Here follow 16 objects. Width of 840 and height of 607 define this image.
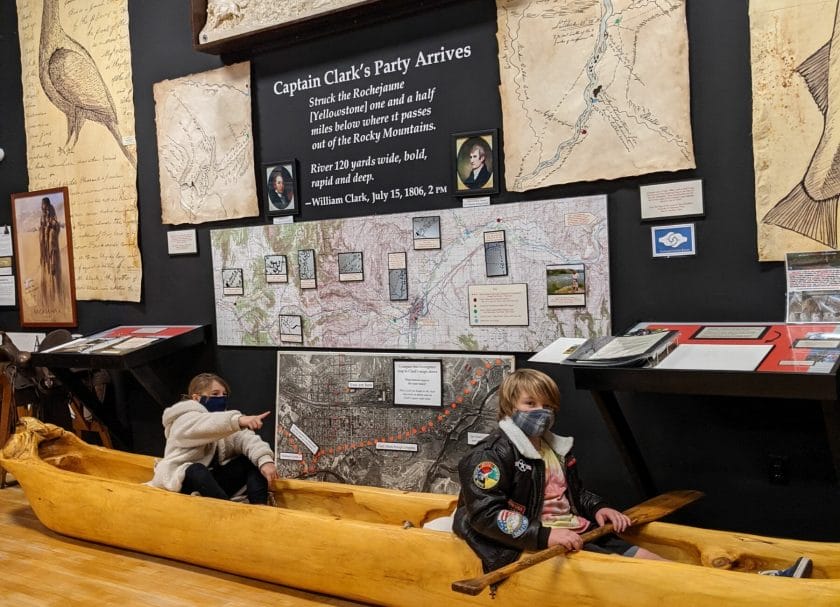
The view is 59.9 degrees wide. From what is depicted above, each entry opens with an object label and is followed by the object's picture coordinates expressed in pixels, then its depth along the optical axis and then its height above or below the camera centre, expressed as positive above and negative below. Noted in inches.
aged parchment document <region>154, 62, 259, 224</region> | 164.3 +30.9
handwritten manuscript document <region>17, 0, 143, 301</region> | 186.4 +42.4
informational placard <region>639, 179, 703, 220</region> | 117.3 +9.2
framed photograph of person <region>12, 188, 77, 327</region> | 200.1 +8.3
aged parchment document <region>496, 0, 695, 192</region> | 117.7 +28.8
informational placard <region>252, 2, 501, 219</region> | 138.1 +32.6
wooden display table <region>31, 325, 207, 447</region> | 157.6 -15.4
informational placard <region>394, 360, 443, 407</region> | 143.0 -22.7
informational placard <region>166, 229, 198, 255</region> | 175.9 +9.3
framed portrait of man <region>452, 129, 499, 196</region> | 135.3 +19.2
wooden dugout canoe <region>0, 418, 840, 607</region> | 85.5 -39.8
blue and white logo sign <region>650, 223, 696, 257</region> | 118.9 +2.5
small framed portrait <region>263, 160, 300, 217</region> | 159.5 +19.2
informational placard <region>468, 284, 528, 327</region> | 134.4 -7.6
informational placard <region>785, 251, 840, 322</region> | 107.6 -5.7
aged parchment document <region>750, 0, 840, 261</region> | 106.7 +18.7
